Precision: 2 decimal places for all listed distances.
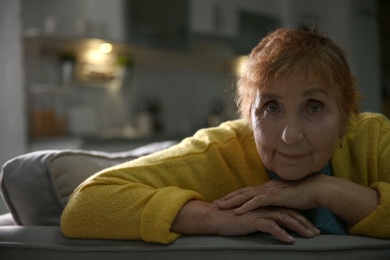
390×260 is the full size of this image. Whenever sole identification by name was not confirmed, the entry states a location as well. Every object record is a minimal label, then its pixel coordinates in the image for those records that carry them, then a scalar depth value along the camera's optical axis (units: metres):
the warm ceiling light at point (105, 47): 4.19
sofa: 1.01
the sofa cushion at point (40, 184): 1.32
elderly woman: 1.09
